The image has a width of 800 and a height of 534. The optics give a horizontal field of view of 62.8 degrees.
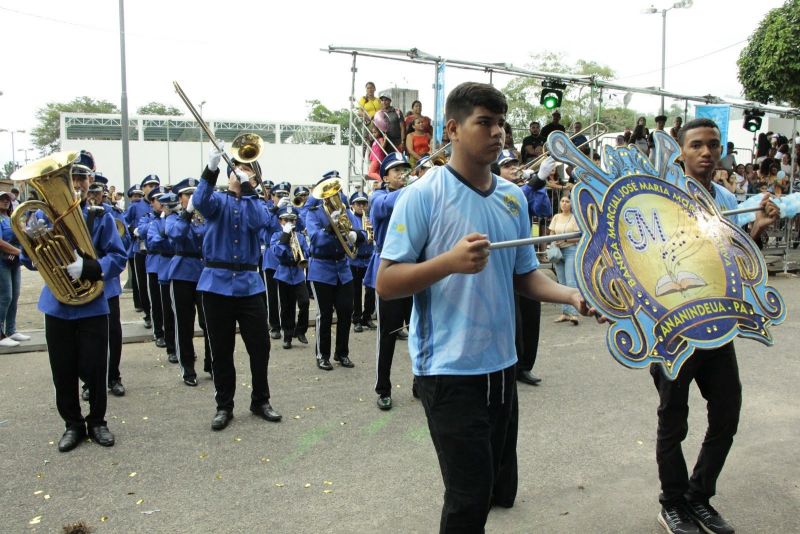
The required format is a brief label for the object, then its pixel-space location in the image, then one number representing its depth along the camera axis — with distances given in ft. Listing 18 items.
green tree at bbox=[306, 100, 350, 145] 253.24
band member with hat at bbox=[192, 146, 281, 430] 17.60
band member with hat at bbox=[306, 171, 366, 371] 23.47
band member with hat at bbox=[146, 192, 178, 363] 24.41
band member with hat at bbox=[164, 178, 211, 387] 21.81
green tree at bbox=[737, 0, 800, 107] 53.12
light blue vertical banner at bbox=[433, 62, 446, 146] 34.78
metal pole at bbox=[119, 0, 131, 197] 43.92
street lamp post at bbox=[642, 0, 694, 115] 74.28
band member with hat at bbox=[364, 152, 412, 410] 18.76
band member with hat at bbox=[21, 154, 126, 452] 15.79
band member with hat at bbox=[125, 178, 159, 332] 29.71
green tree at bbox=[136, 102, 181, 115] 232.94
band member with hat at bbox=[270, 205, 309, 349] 27.76
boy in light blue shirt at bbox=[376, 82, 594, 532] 8.00
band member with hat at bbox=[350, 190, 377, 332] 29.45
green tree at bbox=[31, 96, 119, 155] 209.87
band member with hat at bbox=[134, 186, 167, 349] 25.64
